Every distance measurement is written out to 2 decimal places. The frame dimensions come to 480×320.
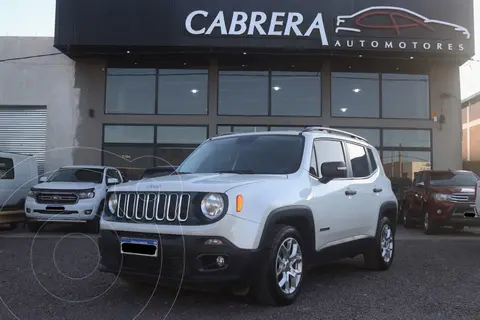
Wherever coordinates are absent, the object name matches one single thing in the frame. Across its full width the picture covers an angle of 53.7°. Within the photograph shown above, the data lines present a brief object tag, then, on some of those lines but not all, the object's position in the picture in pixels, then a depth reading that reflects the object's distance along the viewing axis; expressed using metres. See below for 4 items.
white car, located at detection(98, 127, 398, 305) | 4.20
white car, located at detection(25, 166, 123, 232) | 10.65
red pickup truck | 11.04
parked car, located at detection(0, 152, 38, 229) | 11.34
